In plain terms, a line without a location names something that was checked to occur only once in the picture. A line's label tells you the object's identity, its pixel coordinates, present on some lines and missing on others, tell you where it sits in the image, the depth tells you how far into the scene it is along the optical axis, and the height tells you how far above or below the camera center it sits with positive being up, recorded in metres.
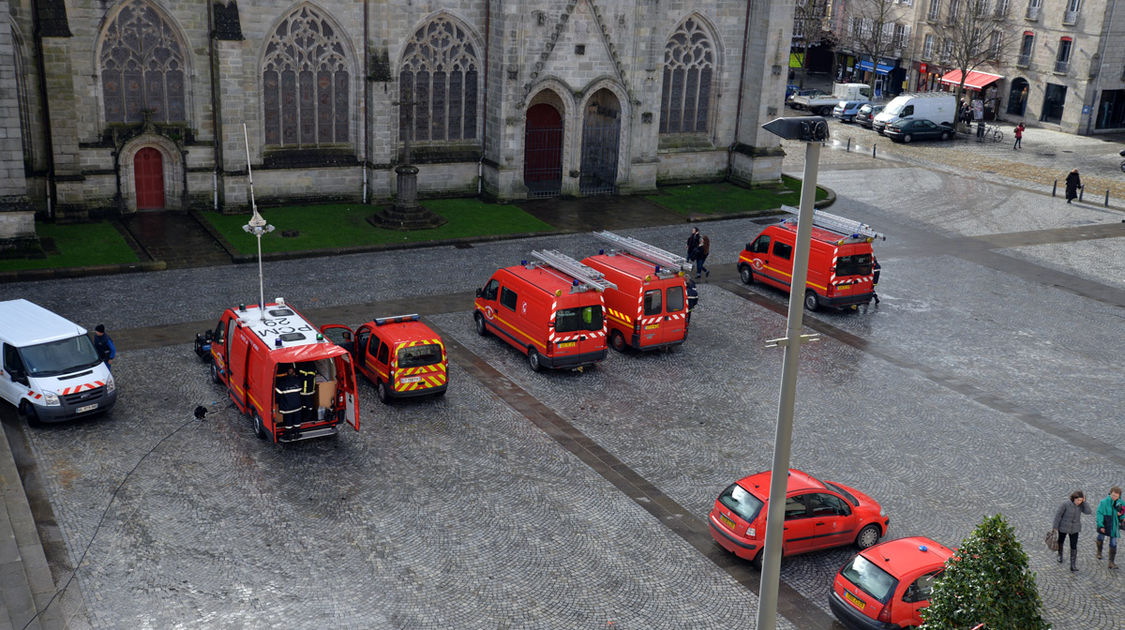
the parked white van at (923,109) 62.62 -6.17
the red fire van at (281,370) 21.89 -8.06
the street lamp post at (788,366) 11.12 -3.86
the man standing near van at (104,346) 24.44 -8.40
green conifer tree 13.69 -7.19
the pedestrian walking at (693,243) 34.80 -7.86
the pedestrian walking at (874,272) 32.31 -7.87
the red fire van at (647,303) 28.20 -8.00
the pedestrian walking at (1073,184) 48.12 -7.57
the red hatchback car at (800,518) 18.91 -8.96
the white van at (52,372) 22.53 -8.45
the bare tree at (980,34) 67.56 -1.95
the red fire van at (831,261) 31.75 -7.63
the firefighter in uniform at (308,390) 22.36 -8.37
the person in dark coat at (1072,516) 19.25 -8.69
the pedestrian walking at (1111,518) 19.41 -8.78
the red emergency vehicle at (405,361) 24.53 -8.48
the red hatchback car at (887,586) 16.88 -8.93
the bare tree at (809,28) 80.44 -2.52
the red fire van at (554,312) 26.62 -7.96
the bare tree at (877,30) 76.50 -2.29
